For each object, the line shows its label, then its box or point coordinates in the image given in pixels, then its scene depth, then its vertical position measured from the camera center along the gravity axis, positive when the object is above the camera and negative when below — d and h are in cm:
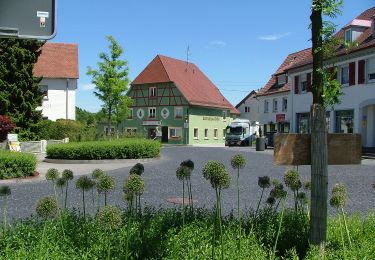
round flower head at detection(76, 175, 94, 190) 438 -46
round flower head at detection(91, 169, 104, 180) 435 -37
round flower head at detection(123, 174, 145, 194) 310 -34
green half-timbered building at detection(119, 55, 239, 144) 5875 +363
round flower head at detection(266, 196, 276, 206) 454 -62
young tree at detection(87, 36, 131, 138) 4412 +493
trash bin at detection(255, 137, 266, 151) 3534 -67
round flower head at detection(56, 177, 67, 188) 447 -47
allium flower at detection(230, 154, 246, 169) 405 -23
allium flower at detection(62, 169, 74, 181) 456 -40
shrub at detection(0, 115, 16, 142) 2836 +37
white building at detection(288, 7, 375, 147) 3072 +347
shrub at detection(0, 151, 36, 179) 1439 -101
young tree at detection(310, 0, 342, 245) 386 +5
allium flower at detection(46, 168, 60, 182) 449 -40
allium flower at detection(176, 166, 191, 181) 420 -34
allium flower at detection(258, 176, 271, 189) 456 -45
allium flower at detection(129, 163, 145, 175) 408 -31
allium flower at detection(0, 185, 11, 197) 406 -50
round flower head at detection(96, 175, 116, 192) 375 -40
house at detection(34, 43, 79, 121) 4428 +429
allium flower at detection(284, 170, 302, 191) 426 -39
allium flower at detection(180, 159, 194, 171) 442 -28
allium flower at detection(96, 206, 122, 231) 278 -50
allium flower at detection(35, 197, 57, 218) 333 -53
